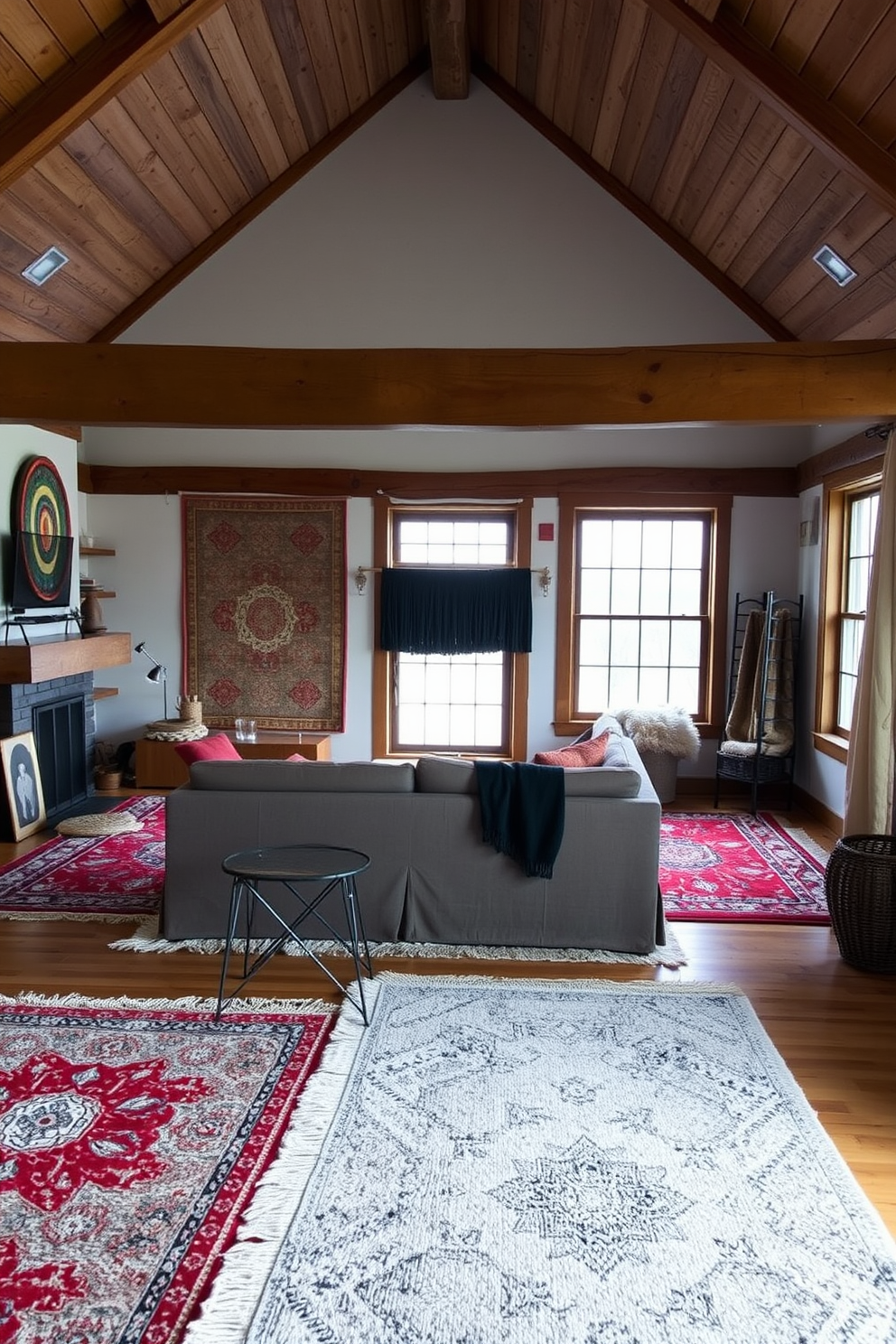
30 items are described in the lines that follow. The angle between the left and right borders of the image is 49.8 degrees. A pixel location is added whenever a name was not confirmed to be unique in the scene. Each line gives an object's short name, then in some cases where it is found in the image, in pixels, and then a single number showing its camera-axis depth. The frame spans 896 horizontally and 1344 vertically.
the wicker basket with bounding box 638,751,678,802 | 6.78
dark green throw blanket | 3.94
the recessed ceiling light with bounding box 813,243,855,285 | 4.92
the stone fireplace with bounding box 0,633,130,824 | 5.63
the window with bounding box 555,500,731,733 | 7.30
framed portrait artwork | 5.67
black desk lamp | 6.86
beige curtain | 4.37
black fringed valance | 7.30
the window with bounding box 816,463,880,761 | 6.12
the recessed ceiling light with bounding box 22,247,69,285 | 5.37
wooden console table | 6.93
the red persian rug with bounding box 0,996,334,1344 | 2.05
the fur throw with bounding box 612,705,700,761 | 6.73
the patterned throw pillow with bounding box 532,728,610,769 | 4.60
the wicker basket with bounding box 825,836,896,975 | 3.87
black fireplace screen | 6.28
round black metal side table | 3.31
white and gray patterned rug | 1.99
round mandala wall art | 6.02
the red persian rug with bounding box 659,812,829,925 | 4.61
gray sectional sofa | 3.99
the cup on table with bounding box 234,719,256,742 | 6.83
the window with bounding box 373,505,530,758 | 7.40
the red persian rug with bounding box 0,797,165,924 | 4.50
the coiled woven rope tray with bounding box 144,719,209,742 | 6.98
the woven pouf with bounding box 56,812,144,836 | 5.79
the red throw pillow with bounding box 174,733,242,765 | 4.57
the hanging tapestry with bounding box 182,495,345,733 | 7.39
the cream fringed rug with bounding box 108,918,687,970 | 3.95
